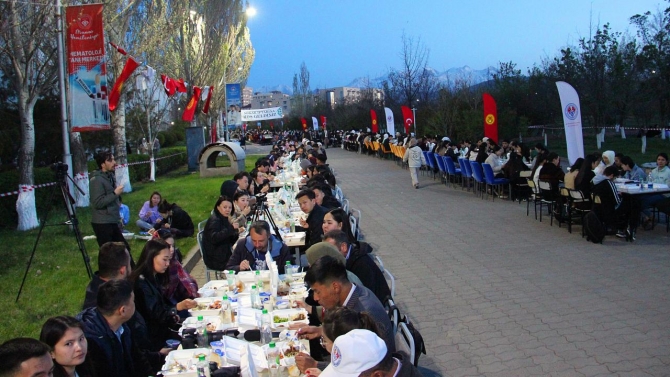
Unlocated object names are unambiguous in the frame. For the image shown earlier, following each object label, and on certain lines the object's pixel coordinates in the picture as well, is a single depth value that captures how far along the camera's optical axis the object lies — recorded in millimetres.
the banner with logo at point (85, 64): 12164
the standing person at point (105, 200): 8766
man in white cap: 2877
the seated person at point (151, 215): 12648
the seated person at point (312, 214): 8578
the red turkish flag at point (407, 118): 34344
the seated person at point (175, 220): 12156
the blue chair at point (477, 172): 17634
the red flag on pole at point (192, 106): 29203
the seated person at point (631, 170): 13460
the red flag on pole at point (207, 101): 31844
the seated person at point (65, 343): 3629
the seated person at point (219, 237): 8492
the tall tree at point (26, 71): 13430
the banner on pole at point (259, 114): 35031
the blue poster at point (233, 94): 32125
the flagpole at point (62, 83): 12594
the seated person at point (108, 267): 5258
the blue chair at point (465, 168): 18844
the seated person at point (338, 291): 4559
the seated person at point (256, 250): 7352
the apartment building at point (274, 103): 186225
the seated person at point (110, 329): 4242
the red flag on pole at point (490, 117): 23422
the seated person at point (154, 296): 5523
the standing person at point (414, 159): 20438
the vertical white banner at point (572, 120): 14914
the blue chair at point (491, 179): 16984
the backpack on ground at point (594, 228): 10836
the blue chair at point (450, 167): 20516
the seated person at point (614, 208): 10867
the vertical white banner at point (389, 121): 36594
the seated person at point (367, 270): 5723
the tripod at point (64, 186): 8492
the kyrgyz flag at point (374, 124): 42938
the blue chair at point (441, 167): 21469
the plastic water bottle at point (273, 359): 4379
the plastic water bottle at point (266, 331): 4965
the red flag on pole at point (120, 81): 15052
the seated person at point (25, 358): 3100
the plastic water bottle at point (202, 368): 4270
